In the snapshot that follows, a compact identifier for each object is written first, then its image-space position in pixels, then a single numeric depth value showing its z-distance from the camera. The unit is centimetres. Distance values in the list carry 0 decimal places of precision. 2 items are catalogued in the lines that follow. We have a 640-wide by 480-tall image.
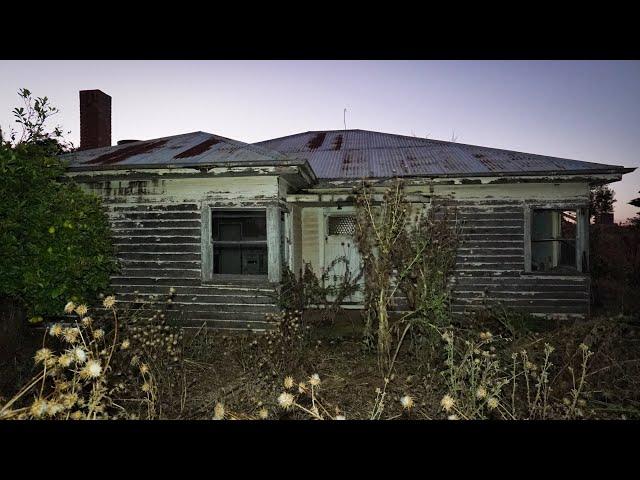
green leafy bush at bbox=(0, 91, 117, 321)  509
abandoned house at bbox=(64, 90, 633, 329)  640
